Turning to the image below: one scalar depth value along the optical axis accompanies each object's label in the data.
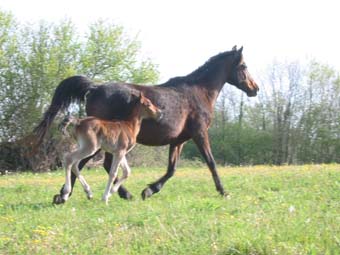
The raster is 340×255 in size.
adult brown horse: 11.21
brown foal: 10.38
